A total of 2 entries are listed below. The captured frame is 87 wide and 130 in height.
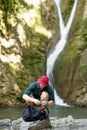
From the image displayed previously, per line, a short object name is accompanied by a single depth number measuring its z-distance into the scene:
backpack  4.43
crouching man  4.18
